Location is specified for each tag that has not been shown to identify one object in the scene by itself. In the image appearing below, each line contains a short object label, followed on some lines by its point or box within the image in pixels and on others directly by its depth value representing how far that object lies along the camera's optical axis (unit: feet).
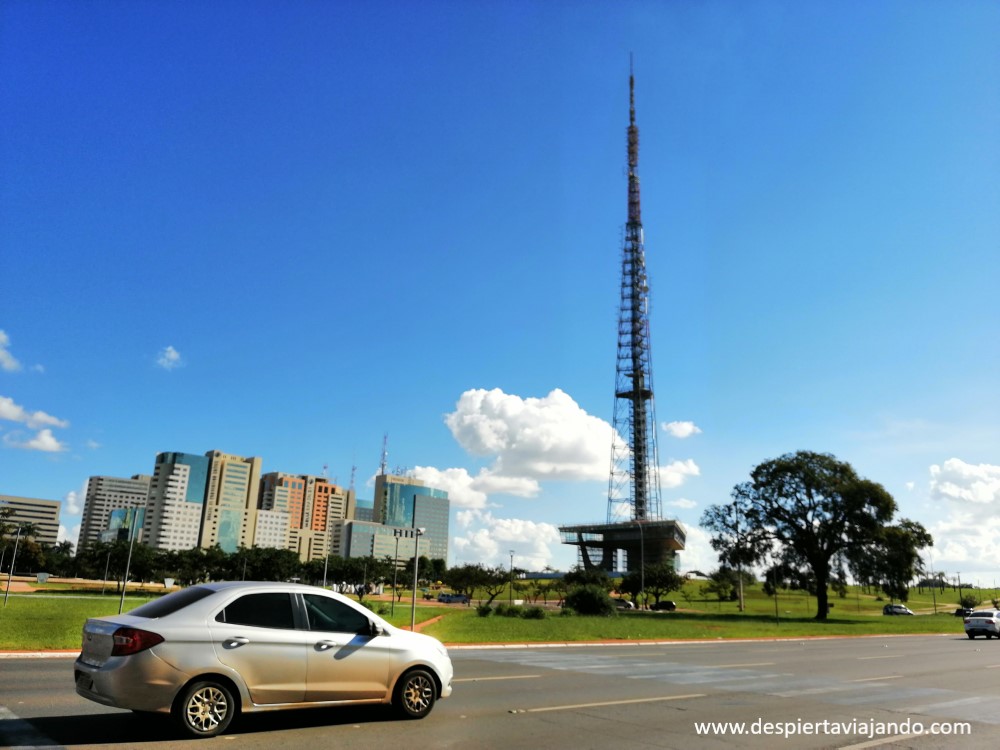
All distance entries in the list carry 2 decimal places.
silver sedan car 24.43
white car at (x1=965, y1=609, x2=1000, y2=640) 123.24
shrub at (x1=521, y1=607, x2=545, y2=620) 140.56
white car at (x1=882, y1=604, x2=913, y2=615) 270.94
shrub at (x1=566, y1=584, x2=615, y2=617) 158.61
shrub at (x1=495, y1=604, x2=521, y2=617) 153.19
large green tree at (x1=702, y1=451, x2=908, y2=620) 200.54
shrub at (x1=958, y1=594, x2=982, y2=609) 324.60
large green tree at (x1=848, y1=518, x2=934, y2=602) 194.08
